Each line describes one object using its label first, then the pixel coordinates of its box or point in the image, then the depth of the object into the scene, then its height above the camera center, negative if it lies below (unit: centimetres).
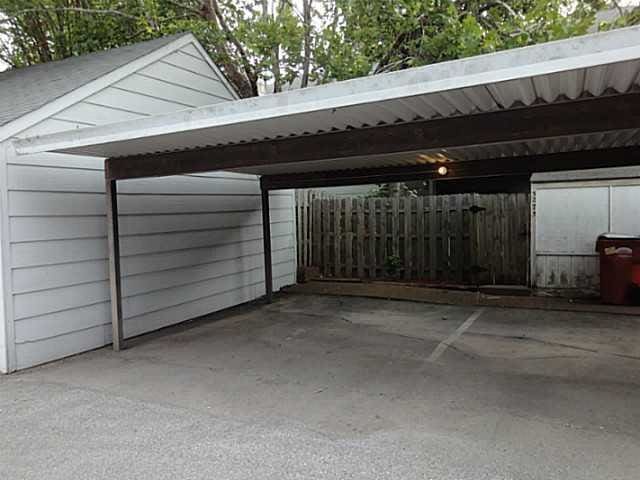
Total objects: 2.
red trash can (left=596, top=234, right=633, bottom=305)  661 -70
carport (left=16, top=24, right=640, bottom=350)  243 +77
